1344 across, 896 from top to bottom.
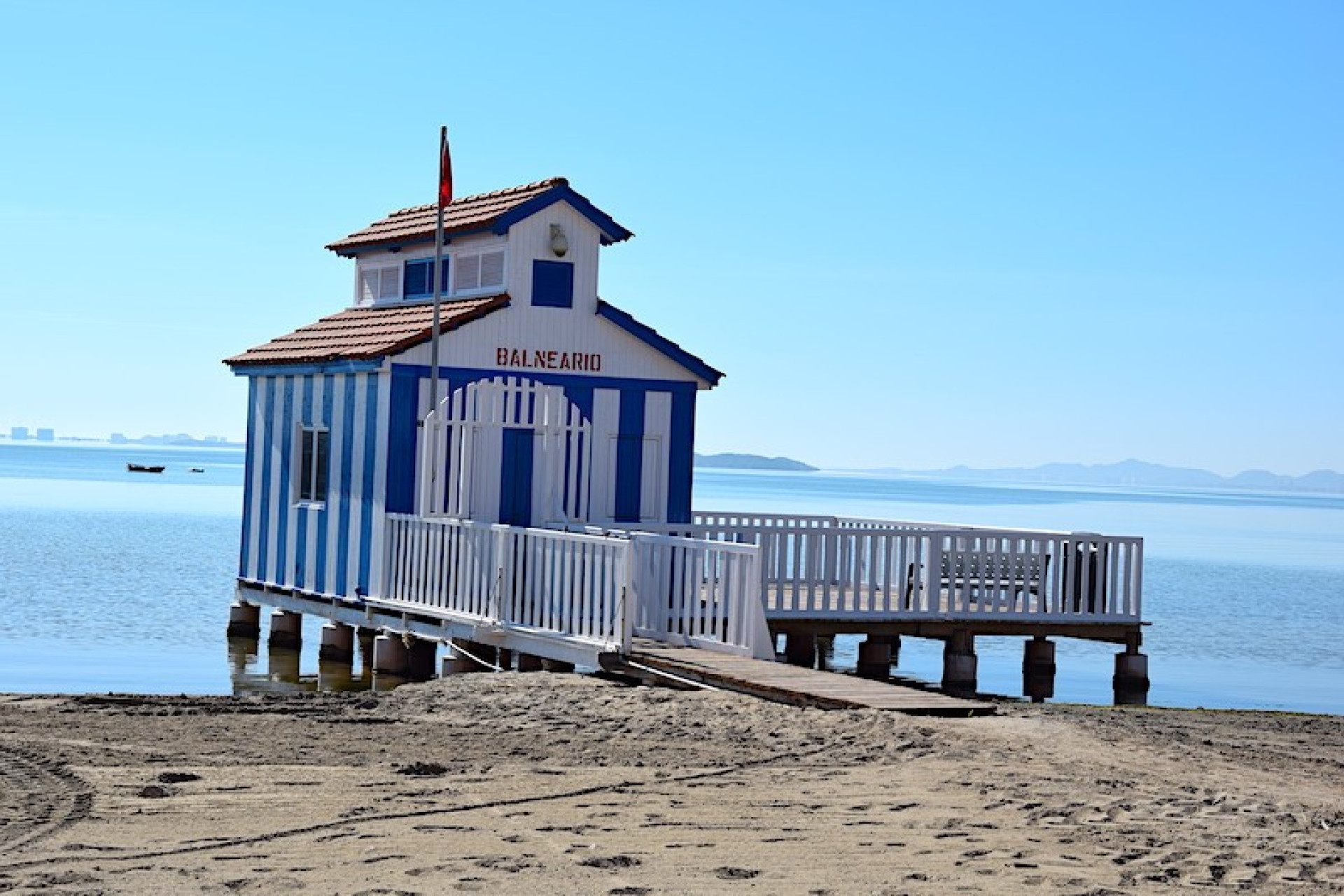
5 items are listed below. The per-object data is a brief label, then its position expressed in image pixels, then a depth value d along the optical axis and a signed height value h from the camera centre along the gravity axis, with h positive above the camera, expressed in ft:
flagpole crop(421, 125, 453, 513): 71.41 +2.78
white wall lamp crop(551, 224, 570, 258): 78.12 +8.73
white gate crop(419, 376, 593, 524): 71.00 +1.04
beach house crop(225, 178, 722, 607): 72.18 +2.55
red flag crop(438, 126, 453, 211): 76.23 +10.61
